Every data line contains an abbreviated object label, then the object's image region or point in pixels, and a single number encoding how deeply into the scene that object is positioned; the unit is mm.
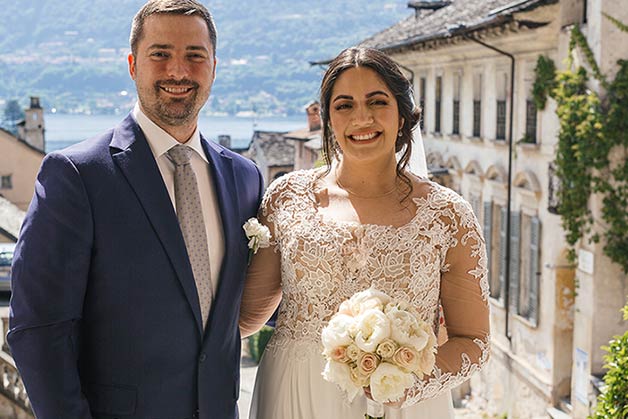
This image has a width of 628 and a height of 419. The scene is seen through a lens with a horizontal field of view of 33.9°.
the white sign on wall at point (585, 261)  14633
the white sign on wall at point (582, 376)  14867
